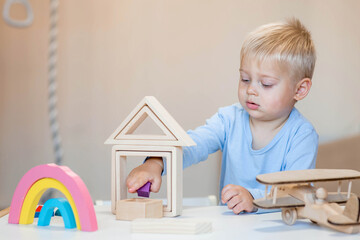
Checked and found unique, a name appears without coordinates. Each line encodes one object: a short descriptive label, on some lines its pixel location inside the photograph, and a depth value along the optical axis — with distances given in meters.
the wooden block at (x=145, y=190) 1.47
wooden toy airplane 1.25
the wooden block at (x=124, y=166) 1.42
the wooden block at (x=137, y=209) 1.38
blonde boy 1.74
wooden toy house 1.41
